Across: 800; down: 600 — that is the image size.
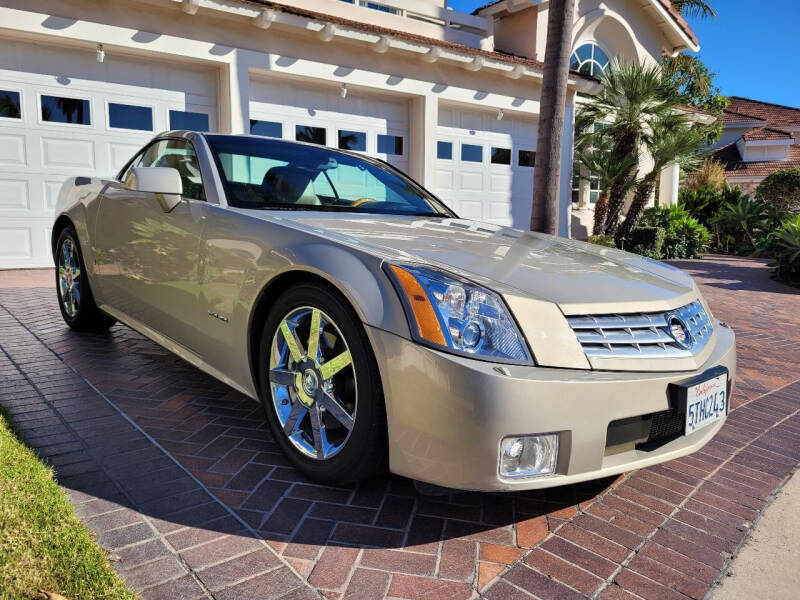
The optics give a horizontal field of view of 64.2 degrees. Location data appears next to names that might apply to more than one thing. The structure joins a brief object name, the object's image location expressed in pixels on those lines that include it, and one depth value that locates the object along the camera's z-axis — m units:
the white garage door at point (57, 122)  8.09
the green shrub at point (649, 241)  14.18
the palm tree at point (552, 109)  6.86
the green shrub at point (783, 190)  17.16
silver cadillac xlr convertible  2.01
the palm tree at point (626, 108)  13.70
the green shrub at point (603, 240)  13.25
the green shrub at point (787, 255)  10.54
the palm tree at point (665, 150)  13.75
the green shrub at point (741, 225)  17.05
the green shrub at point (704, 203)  18.84
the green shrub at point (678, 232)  14.66
